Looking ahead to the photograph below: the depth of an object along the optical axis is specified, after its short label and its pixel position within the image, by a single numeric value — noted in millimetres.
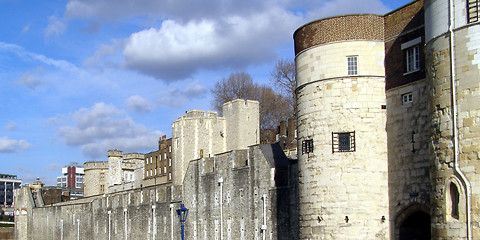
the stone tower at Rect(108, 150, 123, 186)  94062
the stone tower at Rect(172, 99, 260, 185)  61938
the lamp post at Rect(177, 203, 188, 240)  28614
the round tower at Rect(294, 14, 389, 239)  25828
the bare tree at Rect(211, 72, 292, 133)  73875
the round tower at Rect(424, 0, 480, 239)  20391
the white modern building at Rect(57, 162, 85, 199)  142762
